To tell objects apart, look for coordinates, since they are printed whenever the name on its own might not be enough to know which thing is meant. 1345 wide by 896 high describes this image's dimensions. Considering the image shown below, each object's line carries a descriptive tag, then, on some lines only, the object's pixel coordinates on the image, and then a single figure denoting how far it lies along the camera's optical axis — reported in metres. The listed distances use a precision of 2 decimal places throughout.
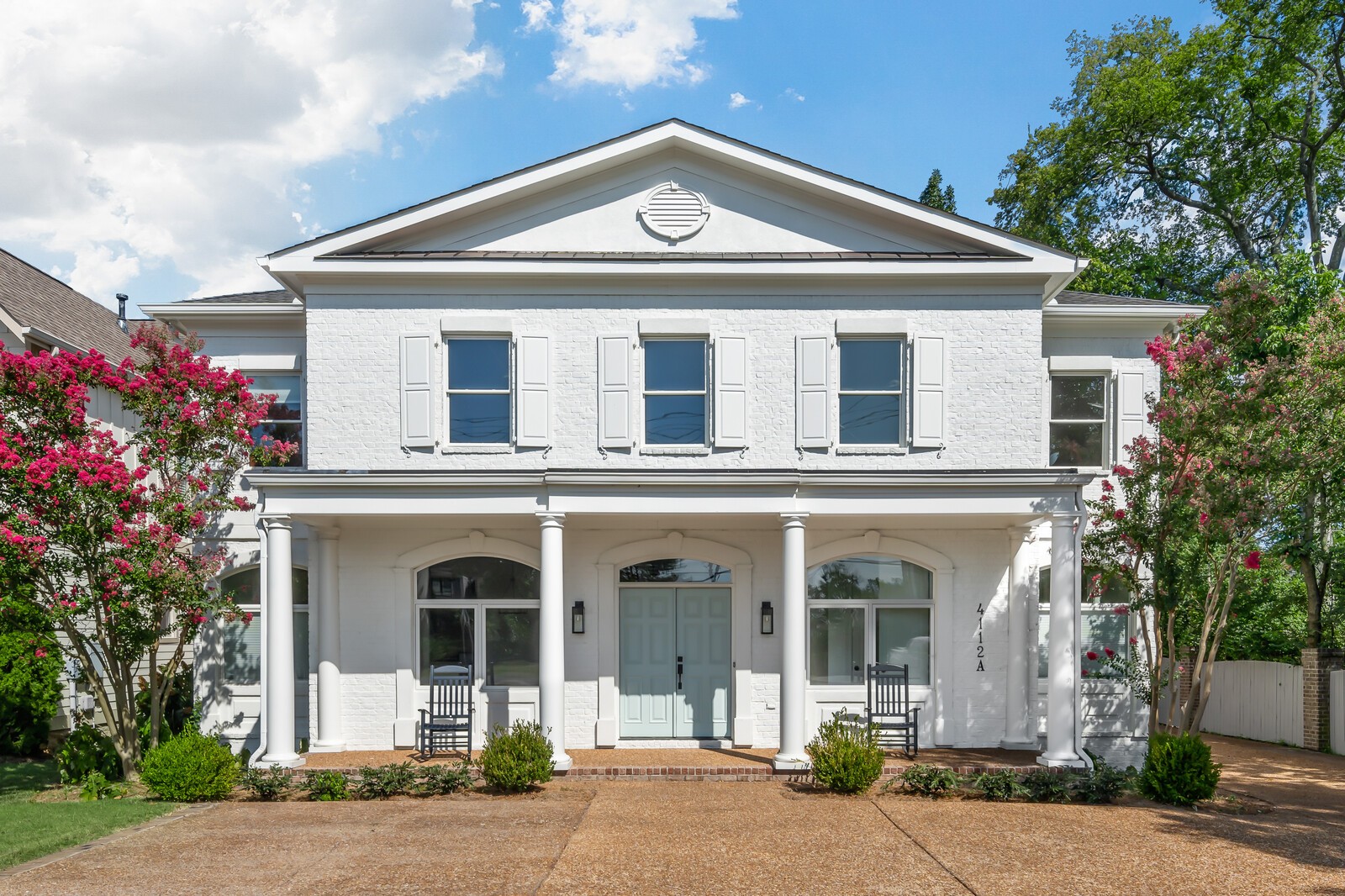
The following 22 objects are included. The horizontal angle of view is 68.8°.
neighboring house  17.92
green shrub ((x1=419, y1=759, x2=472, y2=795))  11.95
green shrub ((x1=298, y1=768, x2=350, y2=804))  11.85
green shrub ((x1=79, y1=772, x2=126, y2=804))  12.46
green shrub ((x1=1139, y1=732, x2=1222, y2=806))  11.55
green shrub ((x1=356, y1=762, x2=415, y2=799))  11.84
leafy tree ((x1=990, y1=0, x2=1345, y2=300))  22.83
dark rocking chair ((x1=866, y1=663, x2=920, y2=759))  13.49
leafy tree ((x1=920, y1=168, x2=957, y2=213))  35.72
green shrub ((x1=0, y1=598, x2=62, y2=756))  13.05
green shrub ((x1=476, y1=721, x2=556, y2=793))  11.72
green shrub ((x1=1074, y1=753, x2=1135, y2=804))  11.53
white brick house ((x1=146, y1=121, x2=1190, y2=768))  14.12
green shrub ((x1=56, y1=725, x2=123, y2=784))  13.45
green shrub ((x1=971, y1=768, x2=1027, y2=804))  11.62
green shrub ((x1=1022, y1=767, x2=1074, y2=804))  11.61
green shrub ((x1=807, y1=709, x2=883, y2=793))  11.67
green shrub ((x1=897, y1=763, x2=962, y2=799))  11.76
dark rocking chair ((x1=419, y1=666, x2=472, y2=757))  13.33
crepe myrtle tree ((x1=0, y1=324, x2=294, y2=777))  12.48
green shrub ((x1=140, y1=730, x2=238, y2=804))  11.72
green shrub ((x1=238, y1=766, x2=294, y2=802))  11.75
